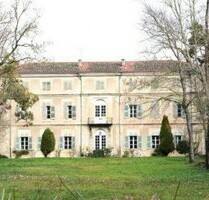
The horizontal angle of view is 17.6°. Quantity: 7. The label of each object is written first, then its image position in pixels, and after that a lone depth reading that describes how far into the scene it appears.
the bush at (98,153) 62.19
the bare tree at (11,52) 38.25
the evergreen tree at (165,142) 61.53
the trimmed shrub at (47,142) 65.56
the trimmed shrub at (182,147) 64.29
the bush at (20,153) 68.18
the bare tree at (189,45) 31.59
